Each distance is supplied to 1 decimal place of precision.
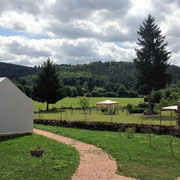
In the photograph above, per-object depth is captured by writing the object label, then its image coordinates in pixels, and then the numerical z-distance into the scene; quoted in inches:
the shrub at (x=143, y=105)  2017.0
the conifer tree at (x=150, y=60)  1536.7
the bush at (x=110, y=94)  4068.4
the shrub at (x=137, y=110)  1717.2
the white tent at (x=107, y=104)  1792.1
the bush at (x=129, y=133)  677.3
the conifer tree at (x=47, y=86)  1859.0
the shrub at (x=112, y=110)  1652.9
